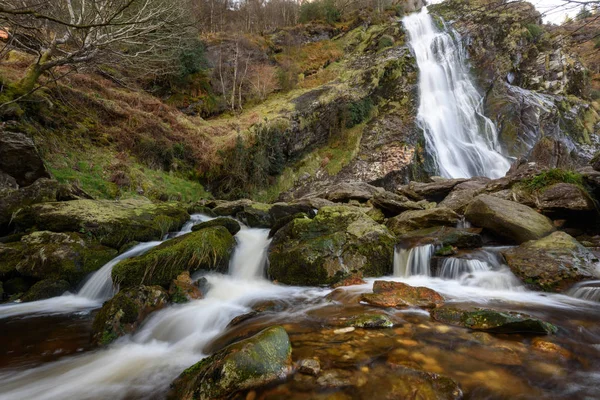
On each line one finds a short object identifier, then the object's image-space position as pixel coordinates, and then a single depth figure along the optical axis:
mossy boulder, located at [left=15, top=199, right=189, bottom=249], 5.91
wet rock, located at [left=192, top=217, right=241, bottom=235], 6.76
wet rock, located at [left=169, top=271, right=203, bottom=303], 4.30
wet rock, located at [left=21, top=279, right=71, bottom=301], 4.61
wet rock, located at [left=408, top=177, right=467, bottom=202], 9.88
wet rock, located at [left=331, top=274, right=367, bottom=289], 4.77
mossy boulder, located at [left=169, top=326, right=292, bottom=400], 1.97
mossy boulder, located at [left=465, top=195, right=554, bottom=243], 5.32
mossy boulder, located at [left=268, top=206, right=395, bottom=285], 5.07
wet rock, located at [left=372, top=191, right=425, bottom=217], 8.10
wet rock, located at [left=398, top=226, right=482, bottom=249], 5.52
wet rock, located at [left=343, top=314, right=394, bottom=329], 2.90
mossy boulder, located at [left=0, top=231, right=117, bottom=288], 4.90
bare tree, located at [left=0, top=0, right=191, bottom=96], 7.46
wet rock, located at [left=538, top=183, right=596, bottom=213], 5.66
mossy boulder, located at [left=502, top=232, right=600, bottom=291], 4.02
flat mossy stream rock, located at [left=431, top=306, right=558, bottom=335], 2.68
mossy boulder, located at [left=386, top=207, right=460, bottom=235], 6.60
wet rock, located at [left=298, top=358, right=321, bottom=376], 2.17
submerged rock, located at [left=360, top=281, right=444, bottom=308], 3.57
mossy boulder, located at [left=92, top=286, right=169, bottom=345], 3.29
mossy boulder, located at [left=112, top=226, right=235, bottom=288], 4.69
